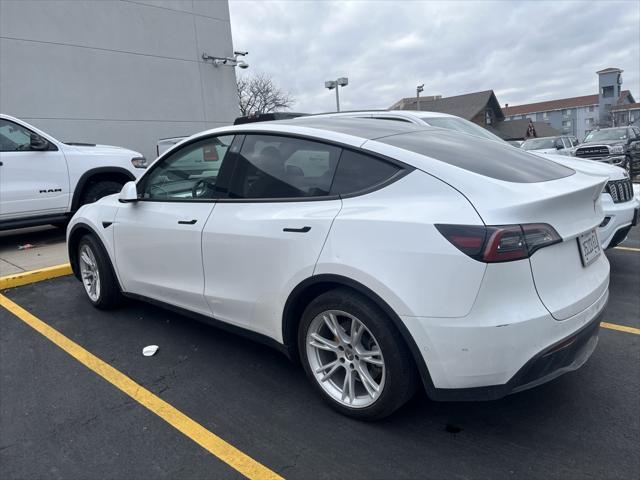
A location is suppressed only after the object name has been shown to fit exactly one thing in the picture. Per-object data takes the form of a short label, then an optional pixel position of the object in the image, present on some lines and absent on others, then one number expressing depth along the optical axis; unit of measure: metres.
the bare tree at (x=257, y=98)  43.28
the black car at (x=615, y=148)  14.22
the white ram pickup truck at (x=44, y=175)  6.46
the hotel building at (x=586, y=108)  77.49
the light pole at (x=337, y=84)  17.41
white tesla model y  2.17
